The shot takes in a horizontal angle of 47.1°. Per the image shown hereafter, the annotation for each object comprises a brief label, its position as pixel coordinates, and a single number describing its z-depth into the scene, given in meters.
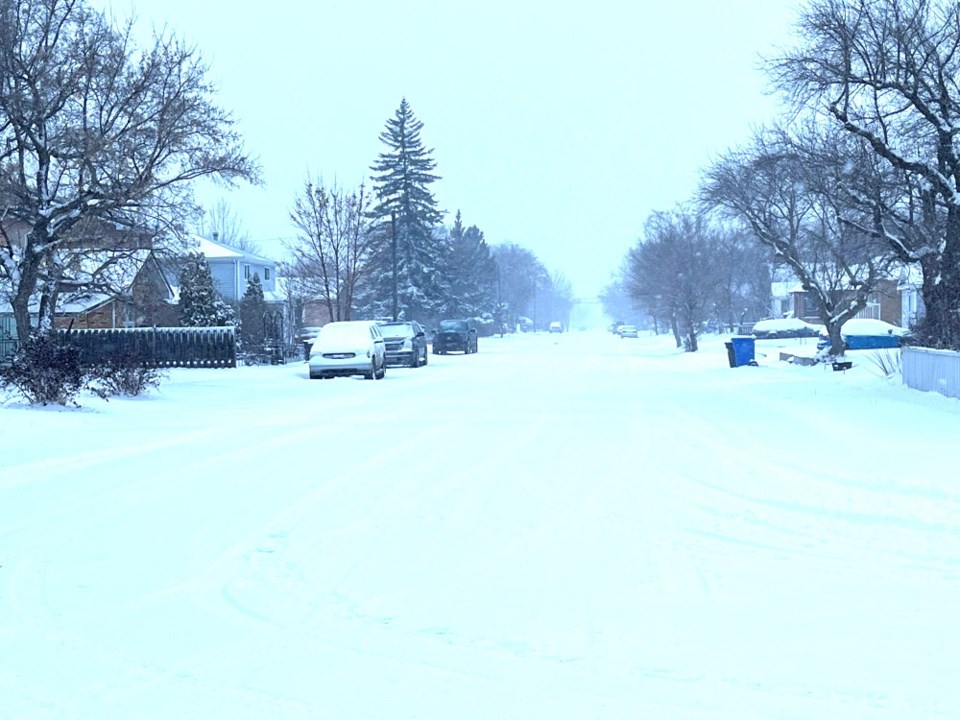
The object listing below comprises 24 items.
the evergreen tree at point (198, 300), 48.97
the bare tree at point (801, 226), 34.06
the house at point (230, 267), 77.25
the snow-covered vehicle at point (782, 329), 67.88
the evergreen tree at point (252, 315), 48.70
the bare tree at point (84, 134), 26.39
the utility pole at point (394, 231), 58.89
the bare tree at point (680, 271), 59.47
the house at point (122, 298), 31.58
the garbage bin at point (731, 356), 37.53
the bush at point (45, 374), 18.52
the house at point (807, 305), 71.60
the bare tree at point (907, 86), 23.02
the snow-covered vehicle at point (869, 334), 43.28
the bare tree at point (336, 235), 52.88
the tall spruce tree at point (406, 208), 75.88
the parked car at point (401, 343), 41.16
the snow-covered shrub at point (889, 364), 24.79
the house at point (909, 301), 44.86
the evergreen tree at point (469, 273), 89.81
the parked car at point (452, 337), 58.38
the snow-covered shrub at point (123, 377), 21.66
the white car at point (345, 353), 31.53
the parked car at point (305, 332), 63.10
